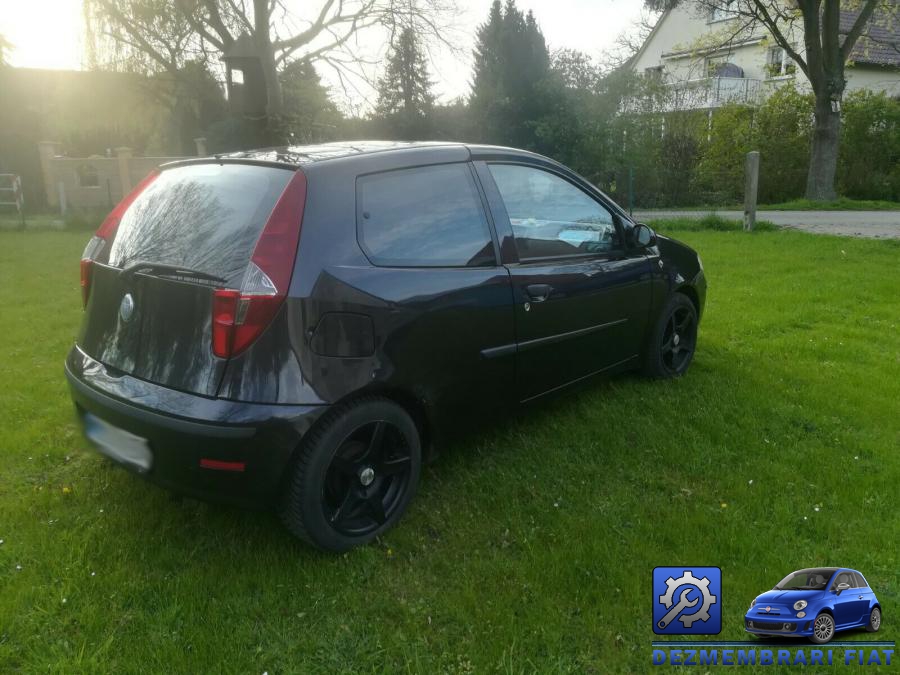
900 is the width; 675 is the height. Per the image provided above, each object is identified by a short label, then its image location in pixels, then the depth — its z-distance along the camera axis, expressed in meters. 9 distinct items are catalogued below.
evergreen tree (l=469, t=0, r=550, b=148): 19.16
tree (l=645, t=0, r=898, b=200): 18.61
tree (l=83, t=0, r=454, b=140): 19.67
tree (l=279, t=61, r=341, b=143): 23.56
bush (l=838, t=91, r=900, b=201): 20.78
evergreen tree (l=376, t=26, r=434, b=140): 27.19
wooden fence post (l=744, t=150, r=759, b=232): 12.31
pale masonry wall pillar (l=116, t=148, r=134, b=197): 21.42
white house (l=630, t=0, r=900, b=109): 22.66
